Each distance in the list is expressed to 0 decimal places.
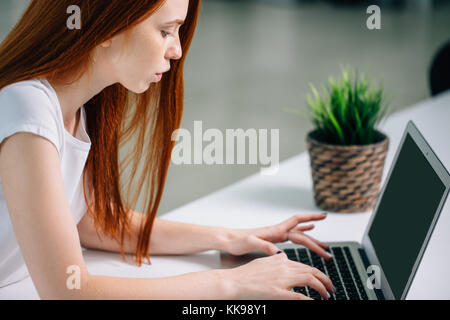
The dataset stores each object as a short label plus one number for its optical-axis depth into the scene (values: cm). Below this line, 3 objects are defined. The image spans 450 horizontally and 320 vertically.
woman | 136
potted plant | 171
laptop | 138
